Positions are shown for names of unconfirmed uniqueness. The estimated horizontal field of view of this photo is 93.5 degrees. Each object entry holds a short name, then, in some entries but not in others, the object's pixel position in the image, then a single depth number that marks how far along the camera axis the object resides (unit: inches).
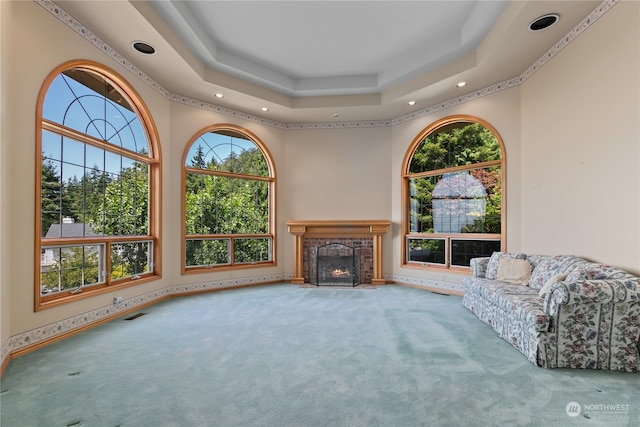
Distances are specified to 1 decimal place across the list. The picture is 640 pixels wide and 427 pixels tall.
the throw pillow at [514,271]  147.3
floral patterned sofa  95.0
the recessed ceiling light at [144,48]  142.2
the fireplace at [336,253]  238.2
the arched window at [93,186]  122.2
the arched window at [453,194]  192.1
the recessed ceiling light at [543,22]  125.3
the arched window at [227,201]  207.9
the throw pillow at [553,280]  111.7
